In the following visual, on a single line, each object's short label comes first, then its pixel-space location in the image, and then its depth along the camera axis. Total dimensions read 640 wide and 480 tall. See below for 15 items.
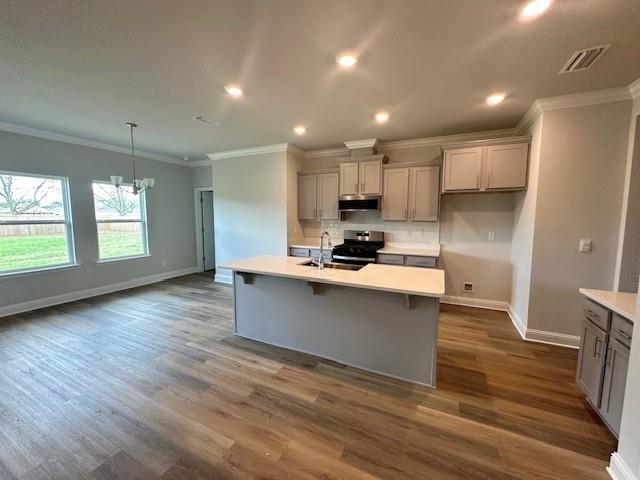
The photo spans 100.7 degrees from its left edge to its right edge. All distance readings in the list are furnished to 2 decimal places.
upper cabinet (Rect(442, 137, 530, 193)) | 3.38
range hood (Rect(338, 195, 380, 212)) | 4.49
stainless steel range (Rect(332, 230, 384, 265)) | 4.26
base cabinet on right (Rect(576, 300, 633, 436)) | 1.66
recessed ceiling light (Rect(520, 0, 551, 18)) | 1.55
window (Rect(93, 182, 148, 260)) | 4.95
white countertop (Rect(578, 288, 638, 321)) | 1.64
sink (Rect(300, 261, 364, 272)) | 3.03
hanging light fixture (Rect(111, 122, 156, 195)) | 3.78
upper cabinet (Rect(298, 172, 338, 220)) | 4.84
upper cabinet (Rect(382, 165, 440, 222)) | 4.14
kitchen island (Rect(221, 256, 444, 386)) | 2.30
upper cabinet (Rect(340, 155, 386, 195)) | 4.40
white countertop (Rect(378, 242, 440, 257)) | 4.02
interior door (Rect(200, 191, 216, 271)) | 6.85
